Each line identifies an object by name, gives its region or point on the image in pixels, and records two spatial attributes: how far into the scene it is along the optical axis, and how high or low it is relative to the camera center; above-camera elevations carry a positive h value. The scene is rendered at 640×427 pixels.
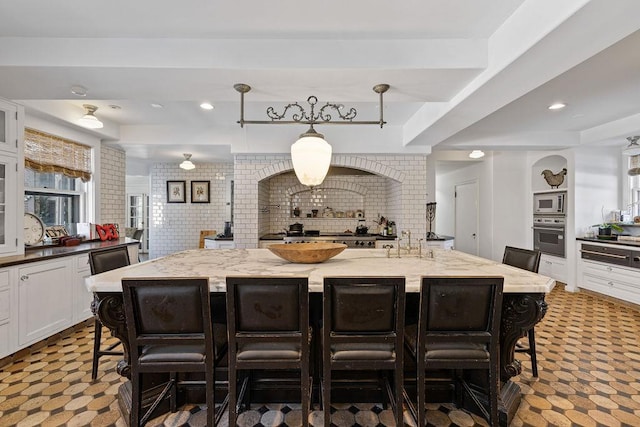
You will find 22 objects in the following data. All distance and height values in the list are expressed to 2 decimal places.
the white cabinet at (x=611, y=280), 4.04 -0.98
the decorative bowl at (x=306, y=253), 2.29 -0.33
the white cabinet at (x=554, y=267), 5.21 -1.00
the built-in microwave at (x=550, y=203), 5.18 +0.12
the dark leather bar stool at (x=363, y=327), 1.56 -0.61
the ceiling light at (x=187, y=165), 5.61 +0.77
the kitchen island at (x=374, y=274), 1.78 -0.42
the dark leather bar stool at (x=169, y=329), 1.56 -0.63
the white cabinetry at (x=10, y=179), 2.89 +0.26
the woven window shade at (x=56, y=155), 3.51 +0.64
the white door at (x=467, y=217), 6.81 -0.19
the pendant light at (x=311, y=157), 2.28 +0.38
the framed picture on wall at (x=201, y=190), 7.07 +0.40
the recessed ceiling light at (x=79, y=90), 2.60 +1.00
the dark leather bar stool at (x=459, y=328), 1.59 -0.62
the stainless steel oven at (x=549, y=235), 5.20 -0.45
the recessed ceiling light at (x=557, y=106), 3.42 +1.16
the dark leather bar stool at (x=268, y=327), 1.56 -0.61
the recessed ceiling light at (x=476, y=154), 5.64 +1.02
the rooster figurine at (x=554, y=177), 5.30 +0.57
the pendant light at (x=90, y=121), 3.41 +0.95
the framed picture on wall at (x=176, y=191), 7.04 +0.37
